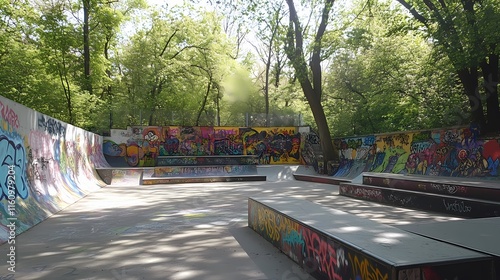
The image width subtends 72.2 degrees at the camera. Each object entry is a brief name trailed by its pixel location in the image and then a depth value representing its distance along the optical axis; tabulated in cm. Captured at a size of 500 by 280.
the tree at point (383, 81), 1802
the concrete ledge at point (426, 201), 695
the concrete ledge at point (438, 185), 730
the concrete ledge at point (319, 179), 1579
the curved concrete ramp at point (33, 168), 627
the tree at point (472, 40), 1080
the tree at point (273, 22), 1961
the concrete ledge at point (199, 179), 1656
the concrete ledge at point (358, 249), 265
